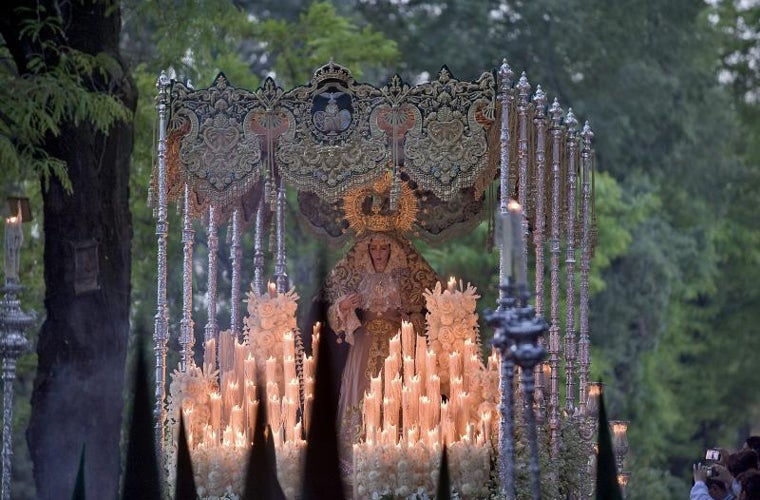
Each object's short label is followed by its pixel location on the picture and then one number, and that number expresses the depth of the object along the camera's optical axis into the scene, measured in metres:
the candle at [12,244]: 16.22
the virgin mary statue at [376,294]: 20.66
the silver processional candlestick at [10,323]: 16.08
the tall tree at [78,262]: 20.59
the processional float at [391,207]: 18.03
